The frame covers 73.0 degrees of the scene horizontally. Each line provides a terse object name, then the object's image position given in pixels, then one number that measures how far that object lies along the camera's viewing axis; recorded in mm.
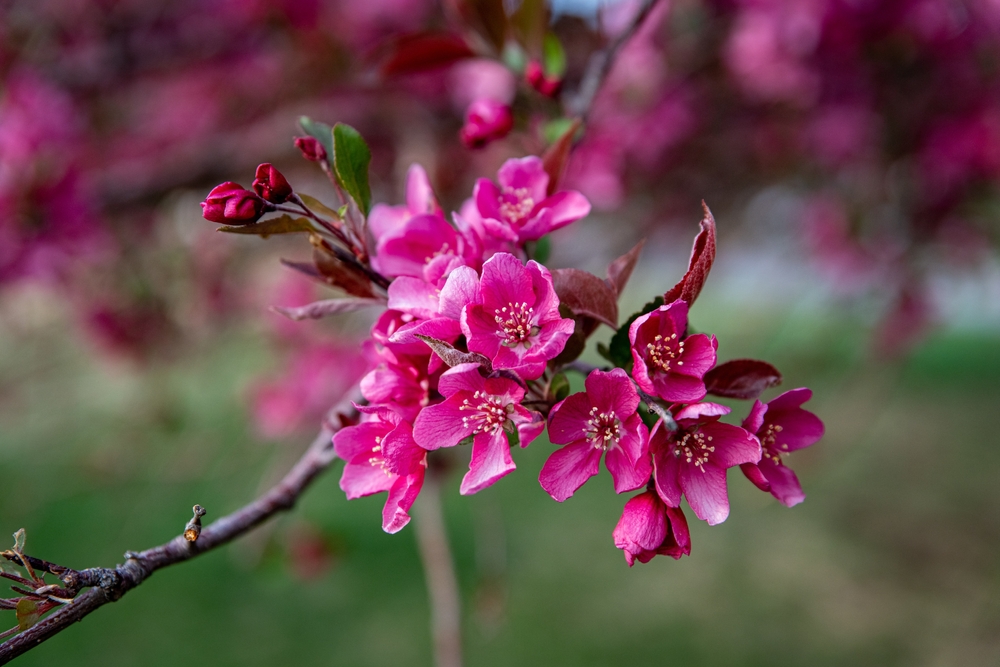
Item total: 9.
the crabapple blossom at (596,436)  475
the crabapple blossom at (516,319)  468
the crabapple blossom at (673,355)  479
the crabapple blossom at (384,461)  498
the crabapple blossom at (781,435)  491
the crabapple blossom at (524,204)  565
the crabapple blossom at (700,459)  477
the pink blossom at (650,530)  474
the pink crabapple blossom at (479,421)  462
